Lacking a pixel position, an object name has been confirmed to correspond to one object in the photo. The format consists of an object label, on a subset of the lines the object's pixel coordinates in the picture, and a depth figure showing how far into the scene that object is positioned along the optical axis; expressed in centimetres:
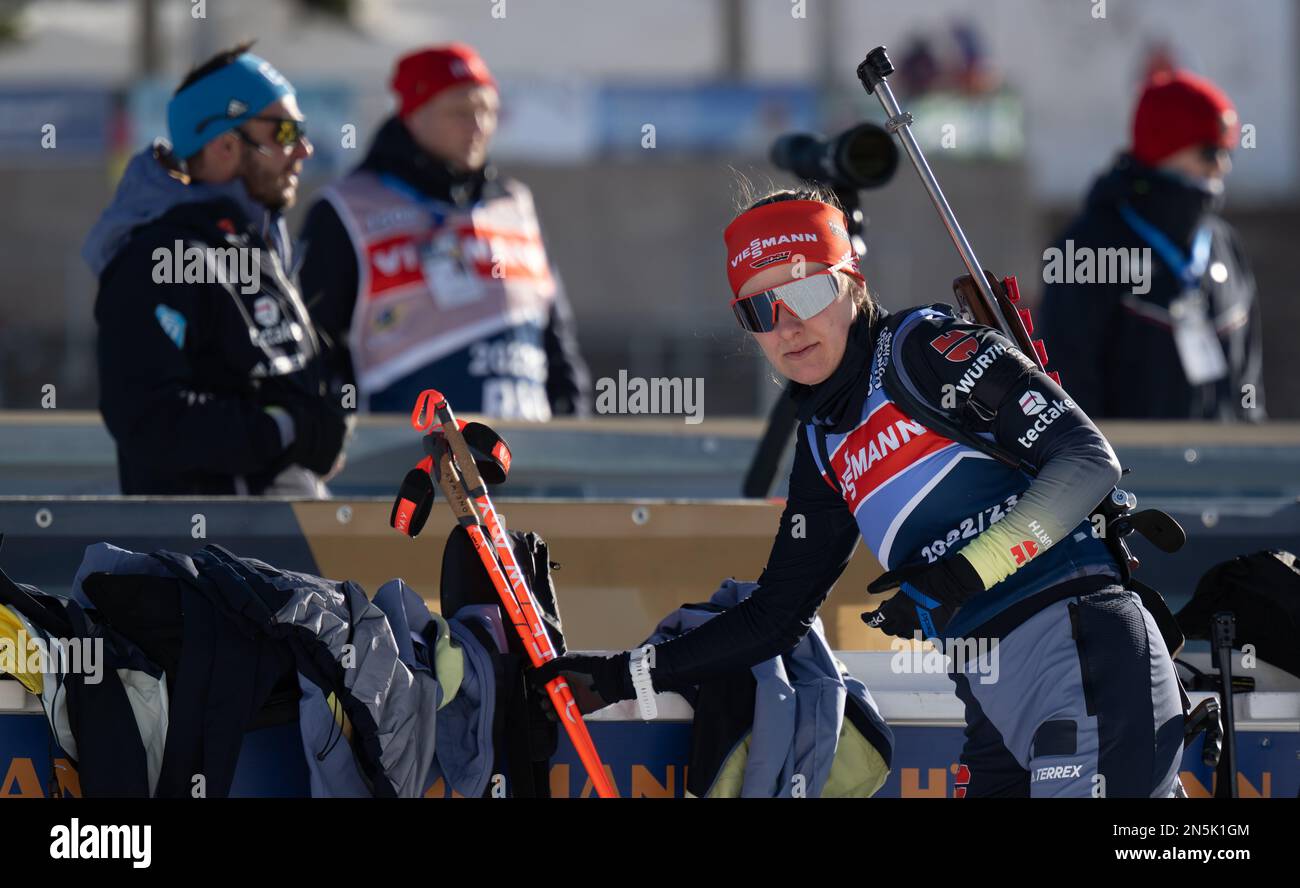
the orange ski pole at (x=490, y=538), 691
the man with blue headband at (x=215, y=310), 875
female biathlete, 598
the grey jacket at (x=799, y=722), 678
